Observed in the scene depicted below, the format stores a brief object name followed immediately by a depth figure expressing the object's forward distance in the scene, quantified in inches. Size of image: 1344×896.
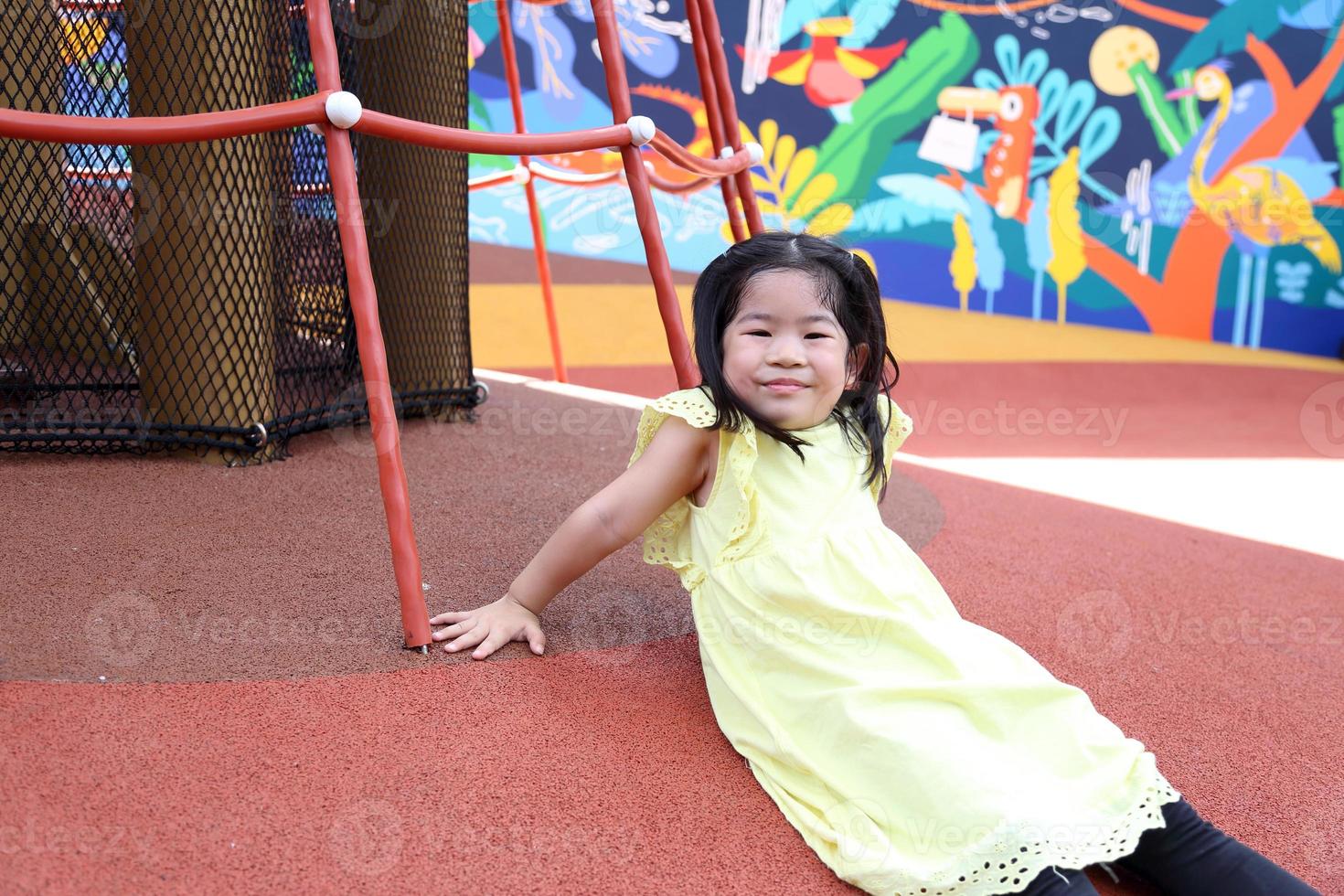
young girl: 43.7
